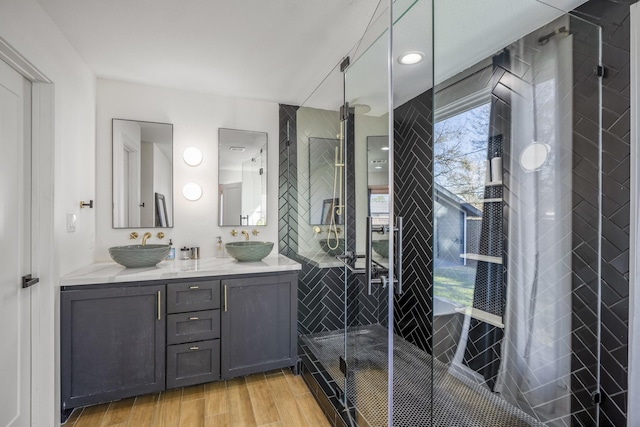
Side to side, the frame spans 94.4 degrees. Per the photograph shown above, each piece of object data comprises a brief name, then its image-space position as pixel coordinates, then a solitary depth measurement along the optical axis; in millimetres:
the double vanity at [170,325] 1879
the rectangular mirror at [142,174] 2500
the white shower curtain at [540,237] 1680
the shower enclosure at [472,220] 1593
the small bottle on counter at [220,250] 2777
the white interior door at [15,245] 1492
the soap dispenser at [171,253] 2584
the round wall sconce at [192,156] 2695
